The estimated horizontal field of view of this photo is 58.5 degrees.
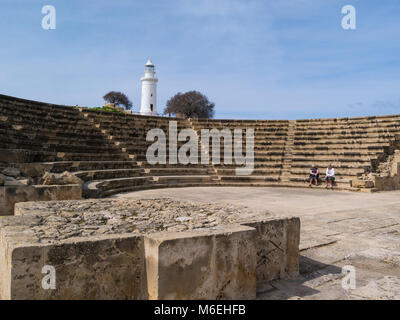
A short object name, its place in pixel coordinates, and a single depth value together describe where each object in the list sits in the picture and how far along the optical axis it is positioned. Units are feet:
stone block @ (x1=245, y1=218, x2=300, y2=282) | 10.61
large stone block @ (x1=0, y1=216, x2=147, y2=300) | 7.51
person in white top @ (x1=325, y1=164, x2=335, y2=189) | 41.27
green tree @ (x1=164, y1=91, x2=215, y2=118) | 163.55
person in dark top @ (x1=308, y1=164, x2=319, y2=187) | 42.75
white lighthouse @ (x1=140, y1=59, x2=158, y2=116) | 180.04
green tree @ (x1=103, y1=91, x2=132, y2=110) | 186.80
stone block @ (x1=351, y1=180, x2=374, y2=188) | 39.34
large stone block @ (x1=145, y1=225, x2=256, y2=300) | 8.11
